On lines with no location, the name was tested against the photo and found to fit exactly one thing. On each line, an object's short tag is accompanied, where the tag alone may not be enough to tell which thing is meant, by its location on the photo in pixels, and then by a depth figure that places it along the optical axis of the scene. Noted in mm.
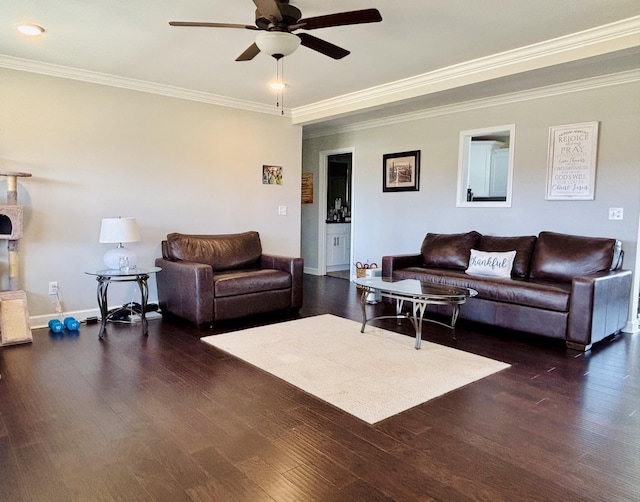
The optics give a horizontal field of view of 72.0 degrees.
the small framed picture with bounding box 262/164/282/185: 5715
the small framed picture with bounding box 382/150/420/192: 5961
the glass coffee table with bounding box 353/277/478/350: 3484
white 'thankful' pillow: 4414
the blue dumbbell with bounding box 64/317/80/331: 4004
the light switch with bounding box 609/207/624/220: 4230
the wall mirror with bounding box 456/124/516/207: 6461
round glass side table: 3875
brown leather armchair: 4059
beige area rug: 2625
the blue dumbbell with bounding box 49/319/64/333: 3936
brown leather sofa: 3566
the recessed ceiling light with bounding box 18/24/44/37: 3186
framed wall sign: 4375
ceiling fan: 2430
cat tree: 3625
